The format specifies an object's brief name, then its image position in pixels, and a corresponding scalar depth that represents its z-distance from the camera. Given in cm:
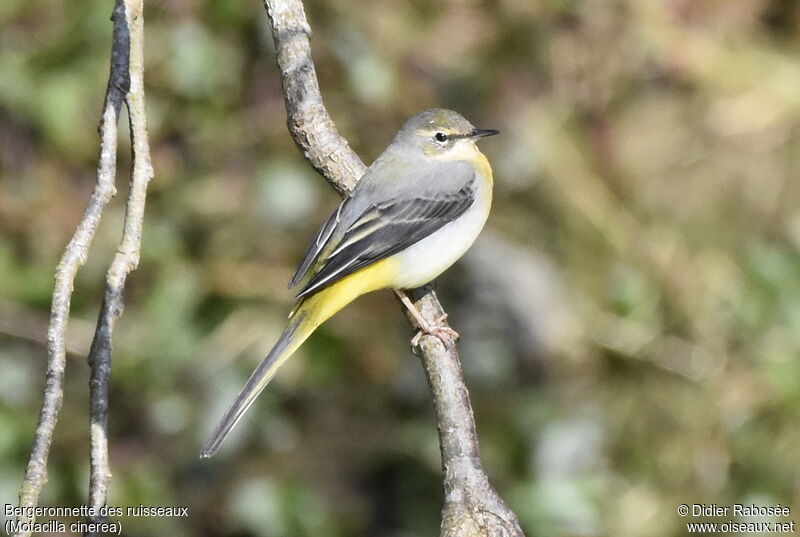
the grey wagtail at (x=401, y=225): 825
